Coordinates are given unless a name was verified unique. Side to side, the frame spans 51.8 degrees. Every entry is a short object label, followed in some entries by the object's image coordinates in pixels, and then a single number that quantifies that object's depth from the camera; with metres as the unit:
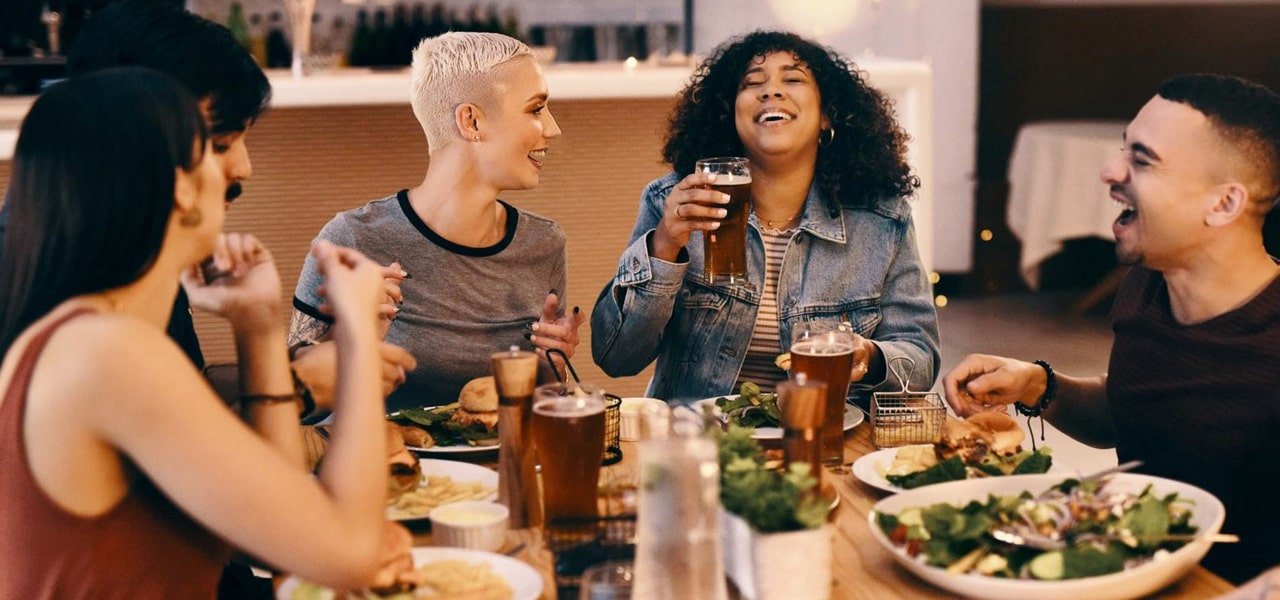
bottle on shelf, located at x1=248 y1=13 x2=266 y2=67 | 4.77
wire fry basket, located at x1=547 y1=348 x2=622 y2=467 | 1.98
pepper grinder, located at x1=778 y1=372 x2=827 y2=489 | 1.52
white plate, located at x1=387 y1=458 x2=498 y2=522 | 1.88
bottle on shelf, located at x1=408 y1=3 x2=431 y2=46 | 5.51
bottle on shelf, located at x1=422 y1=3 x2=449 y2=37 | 5.82
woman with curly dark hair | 2.65
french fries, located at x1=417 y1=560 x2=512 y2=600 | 1.47
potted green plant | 1.40
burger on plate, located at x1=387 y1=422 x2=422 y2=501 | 1.78
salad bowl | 1.43
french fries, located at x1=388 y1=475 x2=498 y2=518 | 1.75
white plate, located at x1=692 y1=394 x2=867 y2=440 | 2.02
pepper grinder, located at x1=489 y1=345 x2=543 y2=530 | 1.73
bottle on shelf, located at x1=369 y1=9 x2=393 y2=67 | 5.42
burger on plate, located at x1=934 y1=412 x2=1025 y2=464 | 1.92
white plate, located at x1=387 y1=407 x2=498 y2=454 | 2.02
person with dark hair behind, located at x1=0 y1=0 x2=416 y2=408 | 1.97
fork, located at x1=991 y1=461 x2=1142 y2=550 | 1.51
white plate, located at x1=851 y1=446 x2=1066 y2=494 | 1.83
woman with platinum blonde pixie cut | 2.66
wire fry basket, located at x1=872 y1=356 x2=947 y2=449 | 2.04
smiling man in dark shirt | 1.92
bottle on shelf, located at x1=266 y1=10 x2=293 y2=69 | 5.77
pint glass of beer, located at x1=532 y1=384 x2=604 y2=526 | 1.67
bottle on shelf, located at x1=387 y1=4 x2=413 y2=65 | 5.48
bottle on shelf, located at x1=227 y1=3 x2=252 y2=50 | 5.23
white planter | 1.40
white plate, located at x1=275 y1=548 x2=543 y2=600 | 1.48
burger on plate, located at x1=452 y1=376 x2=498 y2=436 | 2.09
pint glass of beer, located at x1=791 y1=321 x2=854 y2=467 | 1.93
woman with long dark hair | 1.33
